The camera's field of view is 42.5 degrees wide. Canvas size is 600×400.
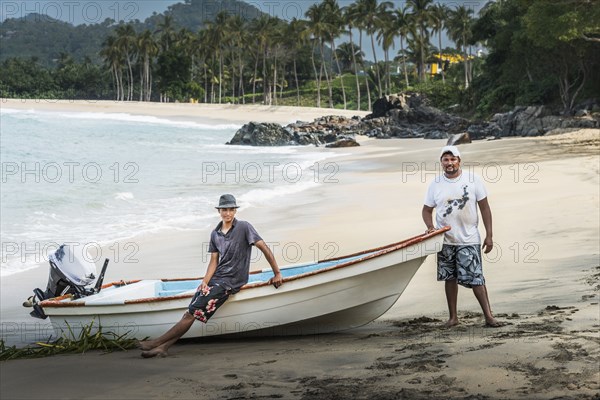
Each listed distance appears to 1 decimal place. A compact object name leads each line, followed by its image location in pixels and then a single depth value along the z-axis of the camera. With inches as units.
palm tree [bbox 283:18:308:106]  3676.2
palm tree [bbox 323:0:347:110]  3508.9
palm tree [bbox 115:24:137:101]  4220.0
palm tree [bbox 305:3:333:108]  3484.3
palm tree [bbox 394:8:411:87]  3275.1
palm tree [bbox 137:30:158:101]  4156.0
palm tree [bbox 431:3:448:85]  3280.0
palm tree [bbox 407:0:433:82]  3250.5
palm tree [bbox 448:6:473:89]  3061.0
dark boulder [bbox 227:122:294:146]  1824.6
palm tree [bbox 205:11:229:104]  3886.8
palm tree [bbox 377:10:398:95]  3302.2
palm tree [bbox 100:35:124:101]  4269.2
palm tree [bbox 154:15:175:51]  4505.4
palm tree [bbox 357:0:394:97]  3376.0
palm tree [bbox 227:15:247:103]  3922.2
